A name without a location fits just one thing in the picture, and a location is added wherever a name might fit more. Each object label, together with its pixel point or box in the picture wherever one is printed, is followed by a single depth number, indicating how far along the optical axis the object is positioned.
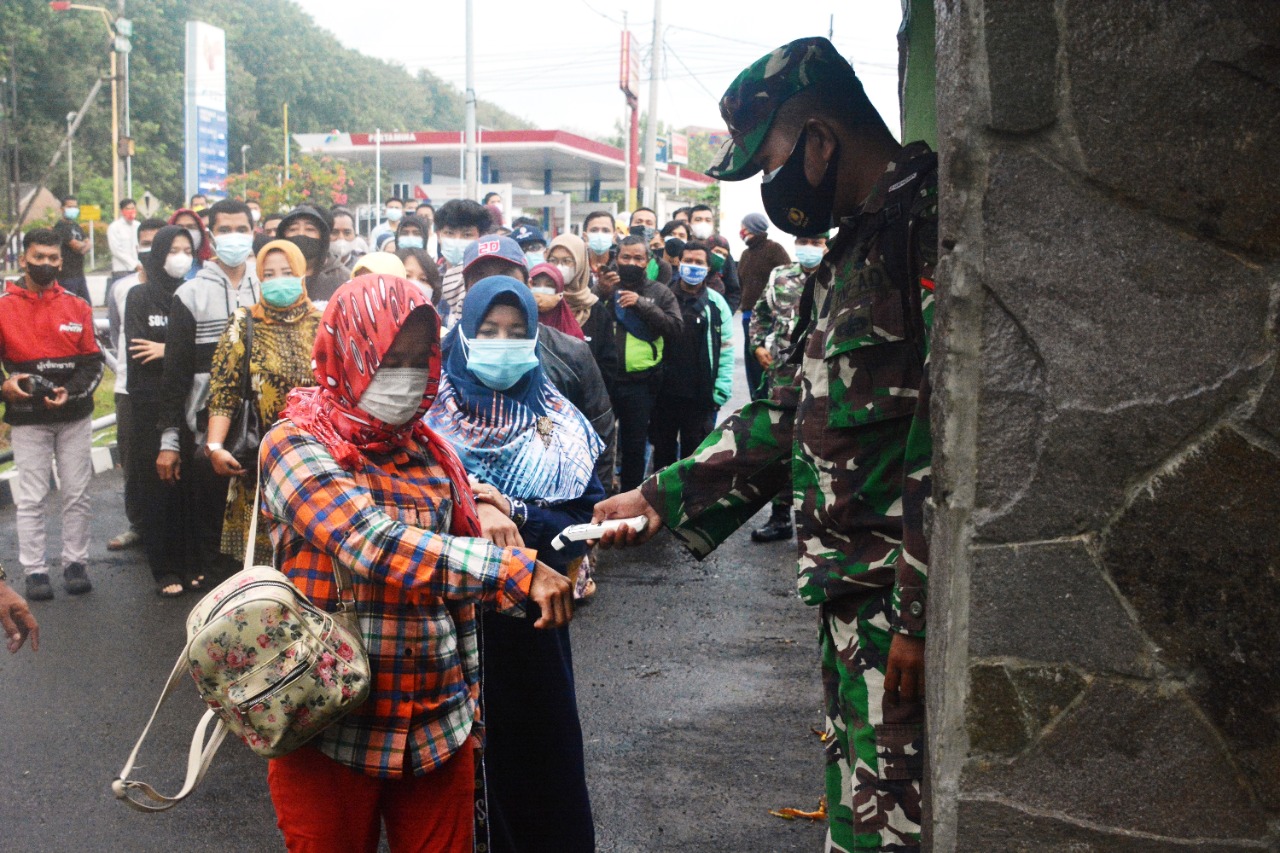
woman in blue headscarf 3.44
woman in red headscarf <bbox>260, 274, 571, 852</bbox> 2.52
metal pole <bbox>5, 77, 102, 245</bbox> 10.75
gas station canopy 52.28
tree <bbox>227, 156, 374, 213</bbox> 28.77
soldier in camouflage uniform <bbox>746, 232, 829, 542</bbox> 8.17
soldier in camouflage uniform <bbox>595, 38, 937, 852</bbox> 2.31
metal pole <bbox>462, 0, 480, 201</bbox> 23.02
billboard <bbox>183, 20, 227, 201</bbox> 30.05
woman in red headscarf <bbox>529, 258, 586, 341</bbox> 6.72
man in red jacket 6.84
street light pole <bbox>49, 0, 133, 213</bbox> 24.37
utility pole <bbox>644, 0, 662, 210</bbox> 30.17
